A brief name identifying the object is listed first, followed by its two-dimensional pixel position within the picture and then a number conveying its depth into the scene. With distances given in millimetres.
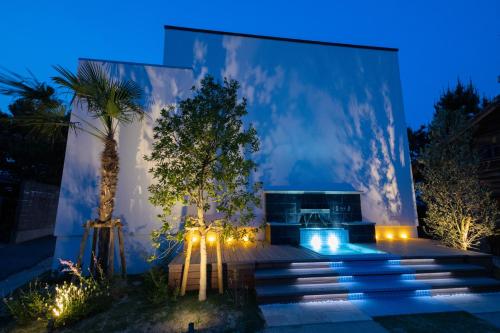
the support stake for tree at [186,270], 5188
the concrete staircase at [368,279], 5090
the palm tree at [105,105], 5480
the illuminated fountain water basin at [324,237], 8586
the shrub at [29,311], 4121
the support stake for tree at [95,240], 5549
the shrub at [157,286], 4903
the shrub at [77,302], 4047
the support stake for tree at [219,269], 5313
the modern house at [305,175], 5711
